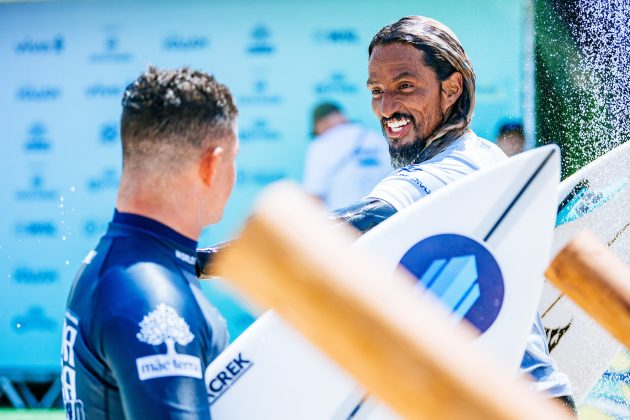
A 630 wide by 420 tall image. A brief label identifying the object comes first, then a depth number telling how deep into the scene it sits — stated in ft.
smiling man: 9.34
